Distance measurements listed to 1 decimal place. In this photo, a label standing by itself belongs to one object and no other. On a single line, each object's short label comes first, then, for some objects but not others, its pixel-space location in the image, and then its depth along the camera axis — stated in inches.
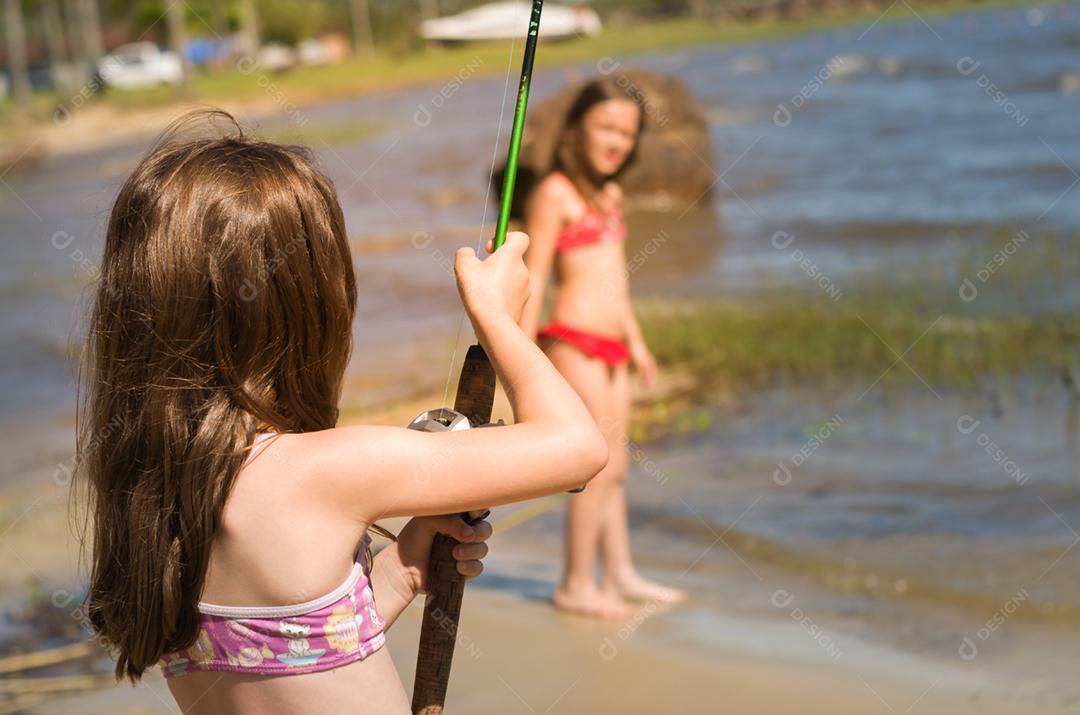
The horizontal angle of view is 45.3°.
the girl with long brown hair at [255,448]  62.2
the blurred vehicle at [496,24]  1843.0
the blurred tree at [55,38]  2345.0
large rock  546.6
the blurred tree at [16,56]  1892.8
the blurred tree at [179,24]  1503.4
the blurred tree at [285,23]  2297.0
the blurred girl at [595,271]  167.6
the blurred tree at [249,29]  2096.0
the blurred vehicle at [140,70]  1951.3
